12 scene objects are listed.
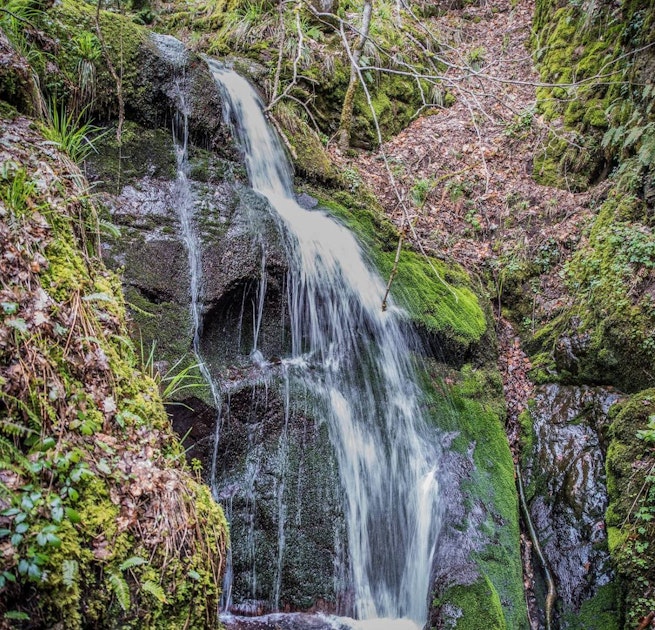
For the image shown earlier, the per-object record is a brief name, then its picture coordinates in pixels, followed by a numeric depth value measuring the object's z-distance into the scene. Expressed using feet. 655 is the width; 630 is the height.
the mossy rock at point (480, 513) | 12.01
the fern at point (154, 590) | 6.45
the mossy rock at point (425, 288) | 18.37
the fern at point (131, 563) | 6.31
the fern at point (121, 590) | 6.11
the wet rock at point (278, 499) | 12.37
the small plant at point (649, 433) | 14.35
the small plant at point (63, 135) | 11.59
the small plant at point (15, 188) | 8.19
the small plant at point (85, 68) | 16.07
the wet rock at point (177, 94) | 17.66
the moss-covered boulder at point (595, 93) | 23.16
